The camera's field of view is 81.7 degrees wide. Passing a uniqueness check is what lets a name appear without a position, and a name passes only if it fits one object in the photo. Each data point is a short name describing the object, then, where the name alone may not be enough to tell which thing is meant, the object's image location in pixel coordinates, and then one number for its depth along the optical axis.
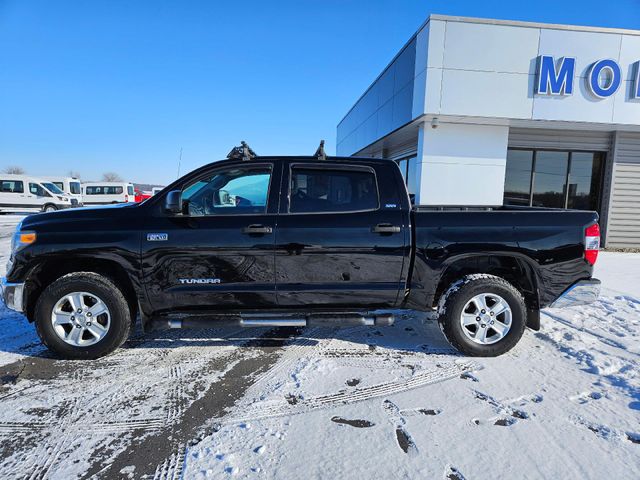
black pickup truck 3.40
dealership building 9.20
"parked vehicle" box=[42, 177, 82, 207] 25.22
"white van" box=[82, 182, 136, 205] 24.94
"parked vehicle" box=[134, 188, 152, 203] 26.42
